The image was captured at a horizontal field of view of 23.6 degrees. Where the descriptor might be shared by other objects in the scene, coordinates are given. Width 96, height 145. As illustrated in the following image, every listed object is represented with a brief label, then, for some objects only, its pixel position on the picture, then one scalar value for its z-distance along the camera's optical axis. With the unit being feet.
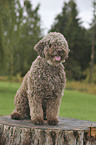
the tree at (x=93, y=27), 59.51
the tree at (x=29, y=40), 41.14
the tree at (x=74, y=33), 68.08
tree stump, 8.43
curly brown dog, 8.79
